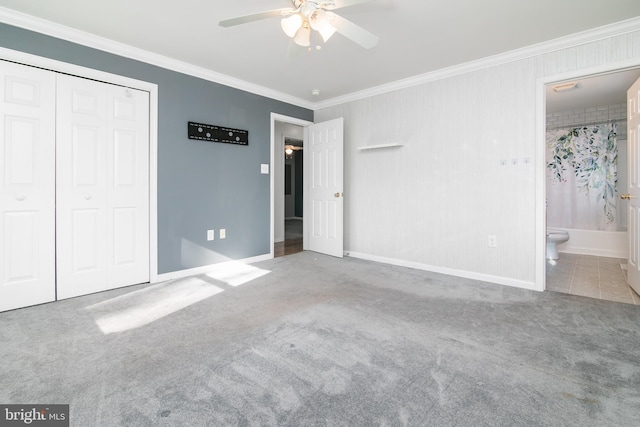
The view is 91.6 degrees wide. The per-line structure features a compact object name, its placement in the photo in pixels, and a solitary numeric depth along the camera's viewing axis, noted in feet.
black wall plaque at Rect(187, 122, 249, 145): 11.70
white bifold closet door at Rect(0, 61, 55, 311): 8.27
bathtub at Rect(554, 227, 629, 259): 15.59
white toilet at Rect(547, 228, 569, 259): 15.07
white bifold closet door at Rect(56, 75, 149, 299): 9.18
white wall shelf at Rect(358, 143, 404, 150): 13.43
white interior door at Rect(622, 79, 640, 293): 9.71
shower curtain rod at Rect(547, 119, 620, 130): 15.83
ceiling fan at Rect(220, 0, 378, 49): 6.49
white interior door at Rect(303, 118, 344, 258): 14.99
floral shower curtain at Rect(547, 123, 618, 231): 16.08
